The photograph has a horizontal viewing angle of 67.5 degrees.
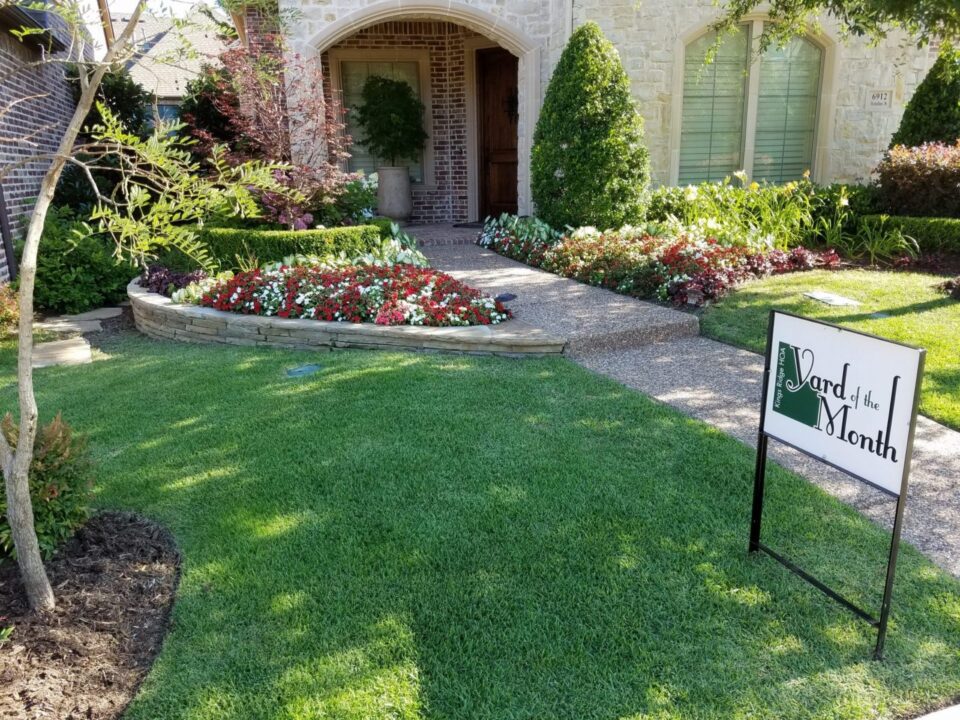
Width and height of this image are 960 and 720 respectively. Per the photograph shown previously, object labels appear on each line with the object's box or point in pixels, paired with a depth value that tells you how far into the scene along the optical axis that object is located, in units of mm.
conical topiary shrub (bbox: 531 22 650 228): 8594
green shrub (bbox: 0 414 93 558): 2662
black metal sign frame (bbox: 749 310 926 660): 2076
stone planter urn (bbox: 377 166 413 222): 11906
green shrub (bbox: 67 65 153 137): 11312
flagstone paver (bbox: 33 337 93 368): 5824
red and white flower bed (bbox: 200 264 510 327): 5855
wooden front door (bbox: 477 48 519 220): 11844
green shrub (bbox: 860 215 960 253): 8008
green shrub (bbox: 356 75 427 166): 11414
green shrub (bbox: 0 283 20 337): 6426
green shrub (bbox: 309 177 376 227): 8188
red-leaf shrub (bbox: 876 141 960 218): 8414
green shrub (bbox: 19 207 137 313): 7484
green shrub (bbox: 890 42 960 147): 9227
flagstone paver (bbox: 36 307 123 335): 6984
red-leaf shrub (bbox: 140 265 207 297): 7225
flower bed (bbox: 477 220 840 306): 6645
